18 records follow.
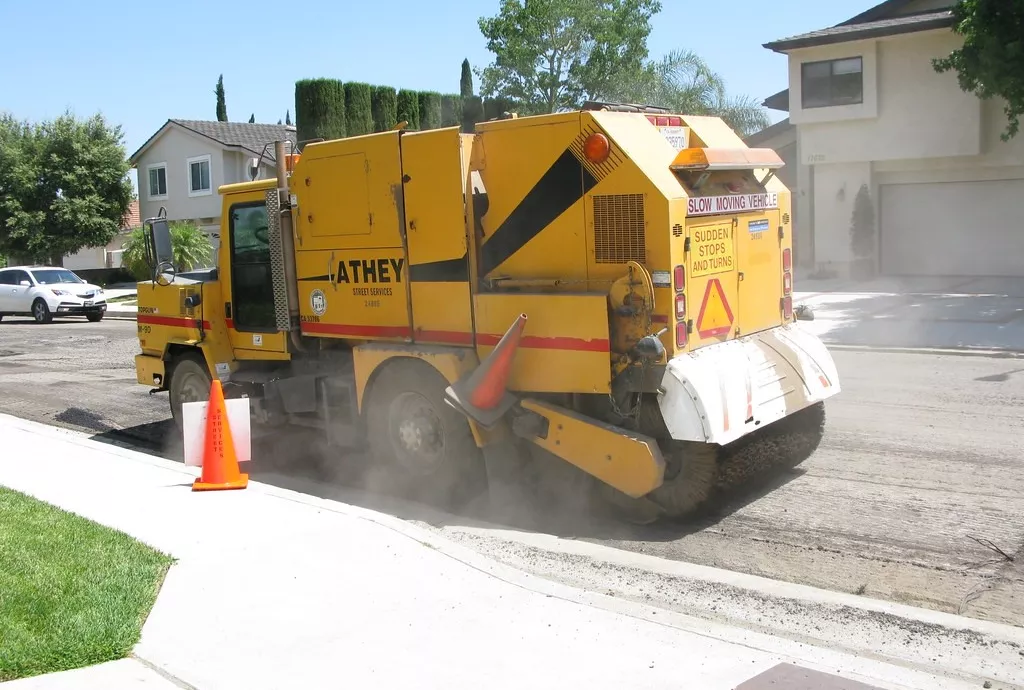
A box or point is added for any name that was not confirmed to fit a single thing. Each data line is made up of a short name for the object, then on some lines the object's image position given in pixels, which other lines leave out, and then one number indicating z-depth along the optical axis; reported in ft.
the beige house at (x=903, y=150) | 78.33
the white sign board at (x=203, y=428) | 26.53
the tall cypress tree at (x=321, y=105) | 109.91
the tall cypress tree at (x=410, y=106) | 117.60
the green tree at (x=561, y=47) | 127.54
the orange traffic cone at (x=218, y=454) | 25.99
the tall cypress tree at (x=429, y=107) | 116.67
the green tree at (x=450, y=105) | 94.20
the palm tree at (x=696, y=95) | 124.77
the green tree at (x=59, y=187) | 131.34
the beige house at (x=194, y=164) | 131.48
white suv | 89.86
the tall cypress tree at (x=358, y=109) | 113.29
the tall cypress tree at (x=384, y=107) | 115.65
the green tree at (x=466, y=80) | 156.40
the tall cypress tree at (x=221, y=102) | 232.94
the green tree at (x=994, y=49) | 62.59
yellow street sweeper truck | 21.63
